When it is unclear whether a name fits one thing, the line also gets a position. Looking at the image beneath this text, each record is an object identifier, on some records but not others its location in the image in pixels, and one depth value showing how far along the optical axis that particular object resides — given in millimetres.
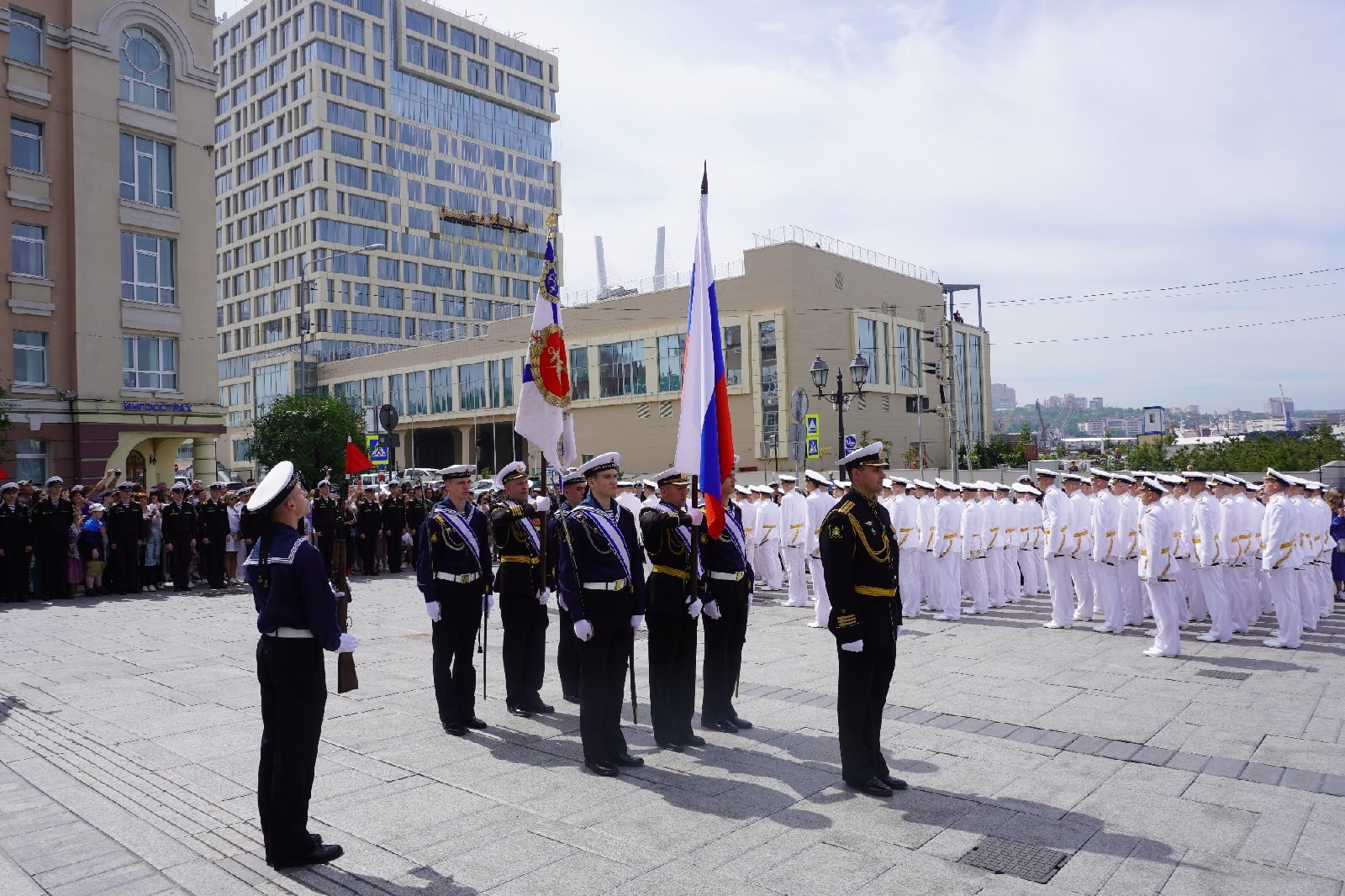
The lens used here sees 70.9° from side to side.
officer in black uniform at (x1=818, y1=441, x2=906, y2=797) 6078
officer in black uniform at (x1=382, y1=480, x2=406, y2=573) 22203
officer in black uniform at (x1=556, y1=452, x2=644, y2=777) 6523
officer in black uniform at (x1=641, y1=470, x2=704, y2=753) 7121
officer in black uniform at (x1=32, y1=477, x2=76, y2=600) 16578
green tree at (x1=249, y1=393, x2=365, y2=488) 34062
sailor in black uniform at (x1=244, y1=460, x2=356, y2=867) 5062
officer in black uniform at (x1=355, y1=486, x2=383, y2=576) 21406
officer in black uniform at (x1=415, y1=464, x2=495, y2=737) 7684
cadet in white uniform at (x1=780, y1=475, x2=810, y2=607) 14977
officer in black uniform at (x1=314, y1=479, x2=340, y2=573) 19047
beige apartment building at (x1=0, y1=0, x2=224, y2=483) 26859
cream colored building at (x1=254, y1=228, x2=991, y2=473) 53562
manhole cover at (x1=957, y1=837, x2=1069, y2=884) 4789
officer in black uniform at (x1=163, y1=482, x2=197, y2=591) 18281
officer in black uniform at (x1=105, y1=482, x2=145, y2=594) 17734
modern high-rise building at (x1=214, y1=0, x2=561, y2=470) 78062
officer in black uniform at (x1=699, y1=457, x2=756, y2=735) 7609
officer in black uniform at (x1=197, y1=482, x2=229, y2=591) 18562
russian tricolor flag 7125
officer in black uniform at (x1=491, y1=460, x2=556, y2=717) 8219
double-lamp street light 22938
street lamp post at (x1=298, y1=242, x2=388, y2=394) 30797
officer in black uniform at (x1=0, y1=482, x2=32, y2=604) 15969
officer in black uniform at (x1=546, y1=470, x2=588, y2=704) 7980
